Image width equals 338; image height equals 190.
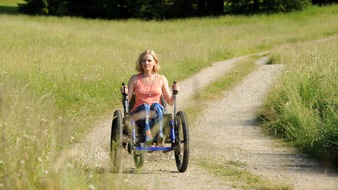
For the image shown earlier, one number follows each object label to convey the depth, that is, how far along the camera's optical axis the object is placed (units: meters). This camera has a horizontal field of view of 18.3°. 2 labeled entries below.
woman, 11.81
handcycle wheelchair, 11.45
